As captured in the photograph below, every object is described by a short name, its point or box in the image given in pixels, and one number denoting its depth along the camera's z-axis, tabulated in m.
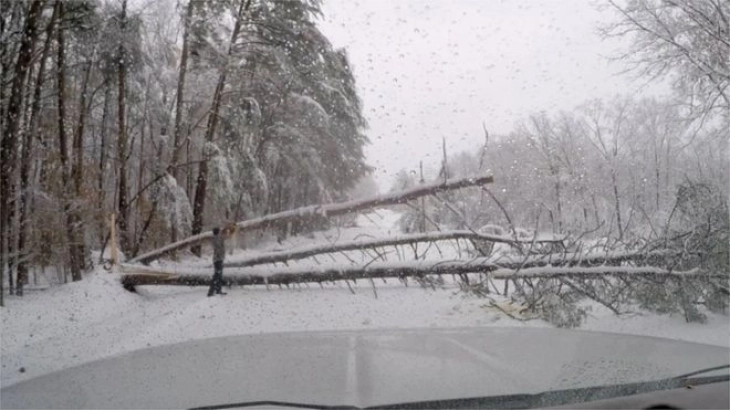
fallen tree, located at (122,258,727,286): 7.31
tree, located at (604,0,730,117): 11.83
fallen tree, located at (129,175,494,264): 8.23
